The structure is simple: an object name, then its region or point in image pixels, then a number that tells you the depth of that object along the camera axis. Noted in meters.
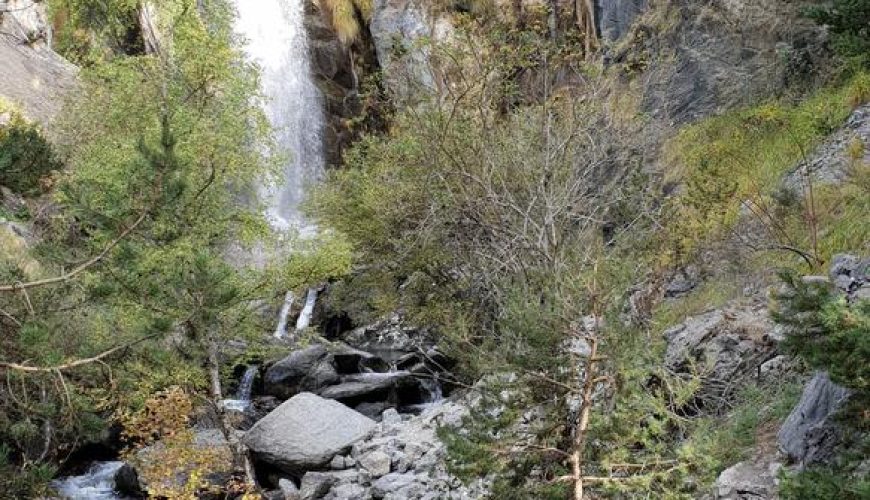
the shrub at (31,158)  14.55
